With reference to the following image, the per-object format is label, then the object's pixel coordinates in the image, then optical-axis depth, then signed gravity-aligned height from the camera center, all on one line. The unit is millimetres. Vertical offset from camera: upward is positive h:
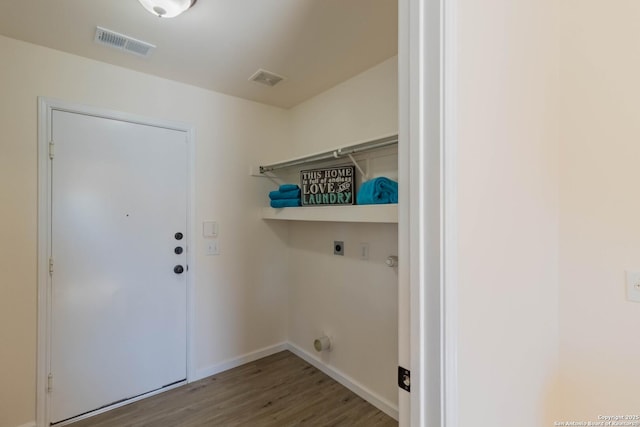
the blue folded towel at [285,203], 2505 +104
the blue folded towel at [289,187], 2525 +238
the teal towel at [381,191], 1867 +153
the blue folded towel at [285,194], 2525 +180
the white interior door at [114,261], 1941 -332
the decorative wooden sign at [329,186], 2143 +226
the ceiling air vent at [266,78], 2225 +1065
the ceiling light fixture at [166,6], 1396 +1001
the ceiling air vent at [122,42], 1739 +1060
